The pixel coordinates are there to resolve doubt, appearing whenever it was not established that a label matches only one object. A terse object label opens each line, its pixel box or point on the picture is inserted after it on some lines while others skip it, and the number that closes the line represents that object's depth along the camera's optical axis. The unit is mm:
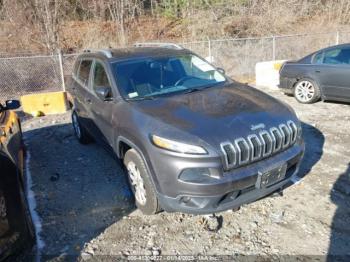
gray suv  3105
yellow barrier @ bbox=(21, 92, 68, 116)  9062
